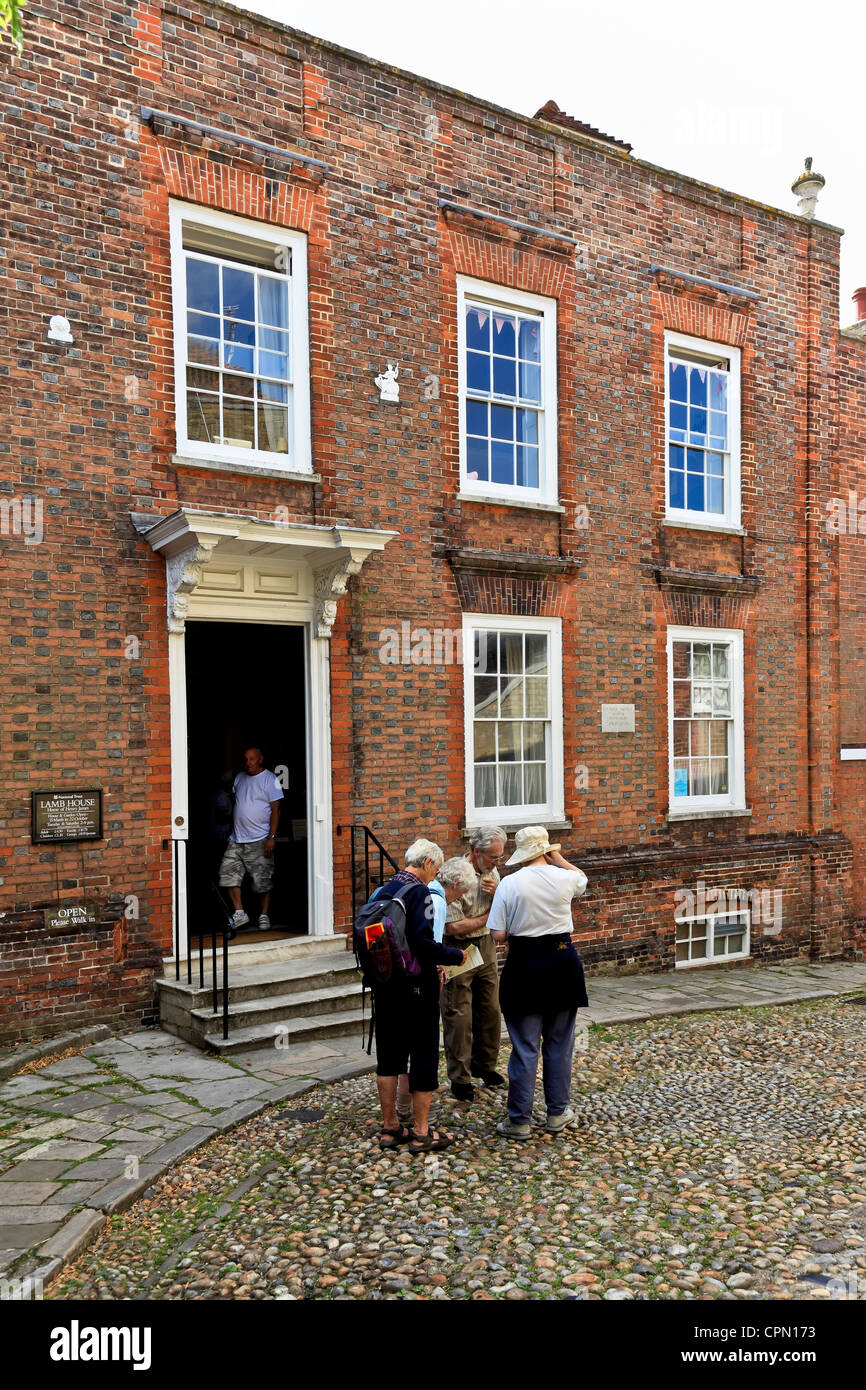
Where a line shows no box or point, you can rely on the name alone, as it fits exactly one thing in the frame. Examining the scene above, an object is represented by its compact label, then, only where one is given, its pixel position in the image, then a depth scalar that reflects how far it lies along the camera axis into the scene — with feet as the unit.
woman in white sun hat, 18.84
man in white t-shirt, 31.01
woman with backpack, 17.54
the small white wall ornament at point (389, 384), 31.50
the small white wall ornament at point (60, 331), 25.58
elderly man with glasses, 20.83
